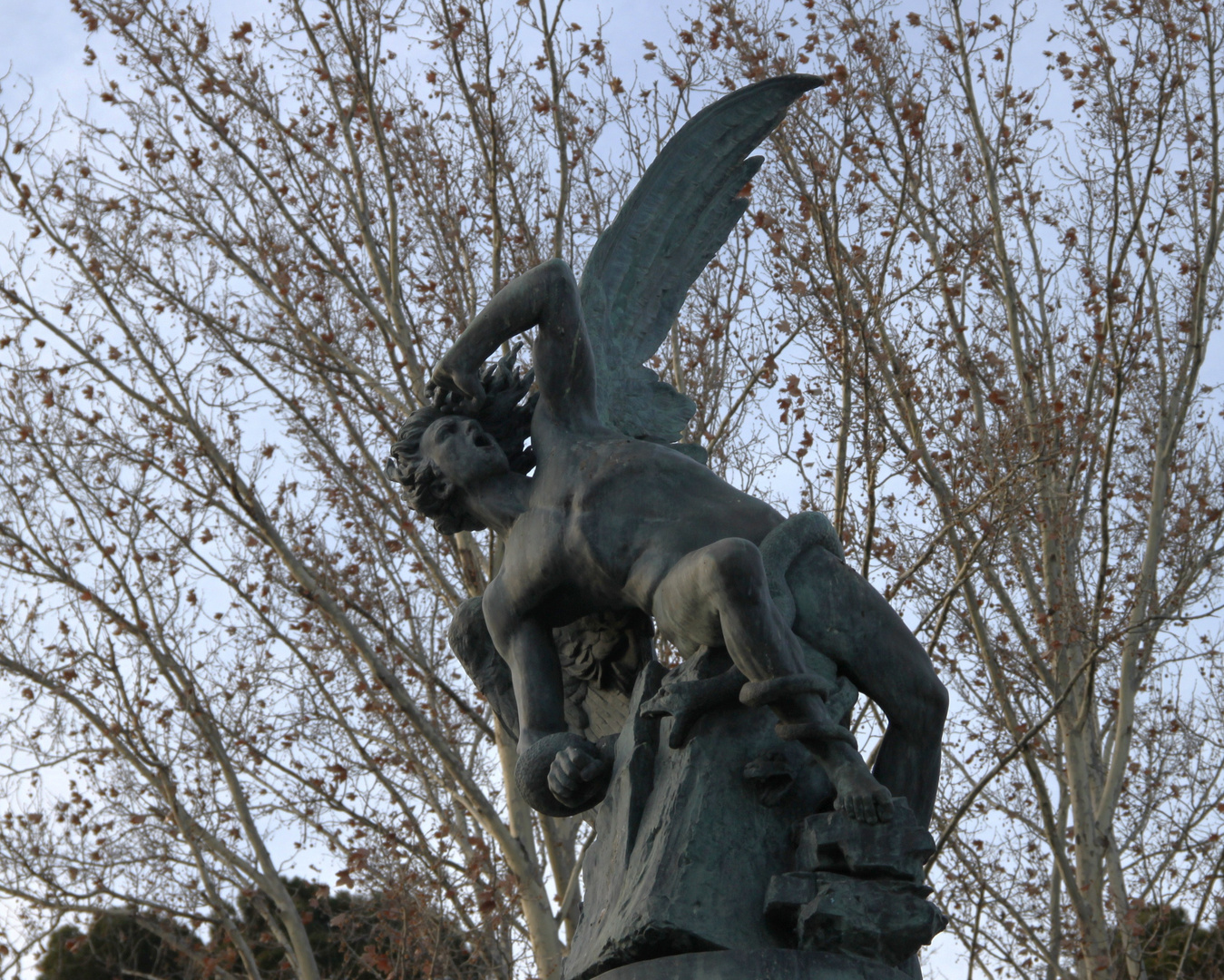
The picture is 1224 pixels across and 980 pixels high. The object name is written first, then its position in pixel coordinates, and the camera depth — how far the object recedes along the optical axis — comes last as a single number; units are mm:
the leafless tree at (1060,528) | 14055
